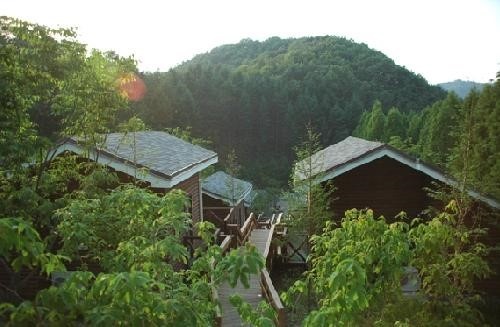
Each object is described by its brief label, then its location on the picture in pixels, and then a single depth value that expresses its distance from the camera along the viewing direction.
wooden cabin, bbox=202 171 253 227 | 25.50
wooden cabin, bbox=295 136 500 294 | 14.38
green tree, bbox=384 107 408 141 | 49.33
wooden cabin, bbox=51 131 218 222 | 11.98
